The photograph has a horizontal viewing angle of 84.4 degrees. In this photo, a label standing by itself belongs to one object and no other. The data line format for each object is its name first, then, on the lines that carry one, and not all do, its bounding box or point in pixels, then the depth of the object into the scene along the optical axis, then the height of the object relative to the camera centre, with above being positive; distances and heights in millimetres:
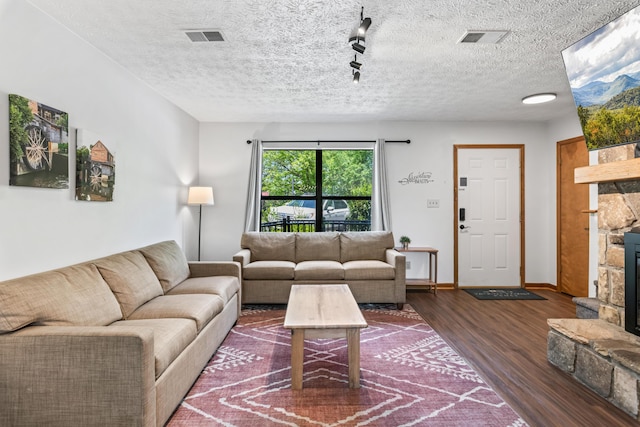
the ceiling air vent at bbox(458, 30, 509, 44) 2570 +1322
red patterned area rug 2021 -1169
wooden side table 4859 -871
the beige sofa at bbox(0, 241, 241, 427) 1663 -719
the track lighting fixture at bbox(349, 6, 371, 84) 2189 +1163
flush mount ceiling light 3959 +1316
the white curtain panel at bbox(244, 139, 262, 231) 5234 +418
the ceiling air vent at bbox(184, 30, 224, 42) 2566 +1317
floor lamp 4719 +227
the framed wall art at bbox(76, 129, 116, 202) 2648 +361
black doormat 4728 -1116
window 5465 +325
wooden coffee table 2312 -766
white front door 5273 -177
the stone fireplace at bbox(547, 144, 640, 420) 2117 -817
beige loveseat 4223 -744
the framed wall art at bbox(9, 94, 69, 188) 2051 +433
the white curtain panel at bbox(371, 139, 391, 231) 5195 +300
